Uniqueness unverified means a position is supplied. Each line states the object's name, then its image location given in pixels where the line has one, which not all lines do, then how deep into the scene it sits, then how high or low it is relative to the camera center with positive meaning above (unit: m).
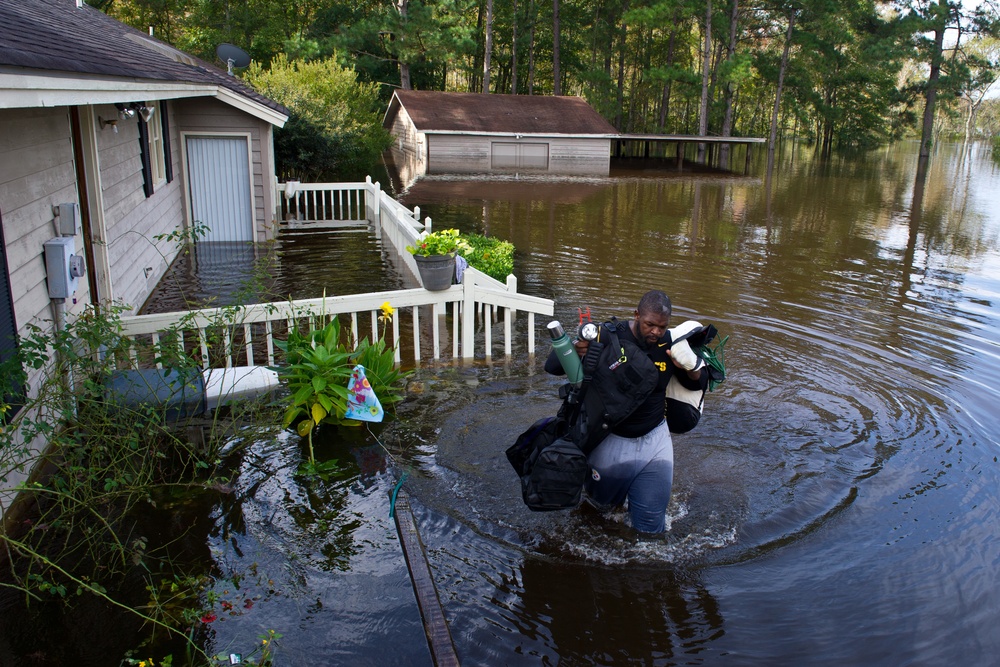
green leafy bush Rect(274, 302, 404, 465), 6.15 -1.92
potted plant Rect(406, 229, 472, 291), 7.79 -1.20
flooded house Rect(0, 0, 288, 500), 4.96 -0.27
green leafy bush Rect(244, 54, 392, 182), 20.73 +0.31
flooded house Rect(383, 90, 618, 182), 33.56 +0.06
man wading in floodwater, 4.33 -1.75
